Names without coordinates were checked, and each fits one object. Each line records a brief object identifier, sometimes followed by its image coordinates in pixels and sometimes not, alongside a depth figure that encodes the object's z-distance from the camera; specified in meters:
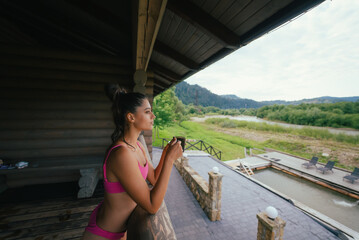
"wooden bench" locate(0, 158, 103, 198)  3.00
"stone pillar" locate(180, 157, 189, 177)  6.49
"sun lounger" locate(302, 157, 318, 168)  13.15
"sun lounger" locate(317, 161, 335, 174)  12.06
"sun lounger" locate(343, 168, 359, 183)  10.10
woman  0.81
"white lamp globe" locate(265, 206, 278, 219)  2.64
